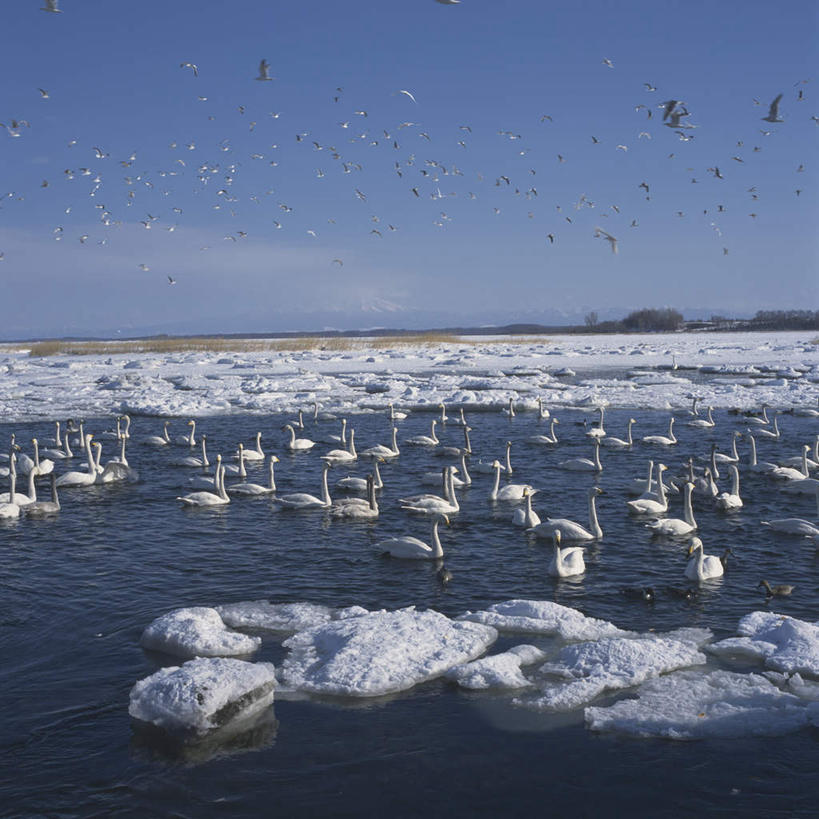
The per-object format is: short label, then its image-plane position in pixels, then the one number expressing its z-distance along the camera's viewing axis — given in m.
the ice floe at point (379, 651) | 8.81
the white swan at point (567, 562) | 12.24
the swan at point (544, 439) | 23.89
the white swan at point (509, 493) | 17.19
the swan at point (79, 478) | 19.17
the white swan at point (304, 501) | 16.73
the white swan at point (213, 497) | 17.03
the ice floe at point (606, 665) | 8.46
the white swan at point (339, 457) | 21.70
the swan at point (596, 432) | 24.62
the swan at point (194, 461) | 21.14
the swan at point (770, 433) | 23.78
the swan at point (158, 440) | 24.77
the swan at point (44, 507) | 16.45
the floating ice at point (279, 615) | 10.45
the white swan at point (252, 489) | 18.23
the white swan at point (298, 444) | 23.73
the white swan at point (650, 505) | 15.76
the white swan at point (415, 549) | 13.16
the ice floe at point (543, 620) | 10.05
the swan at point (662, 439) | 23.48
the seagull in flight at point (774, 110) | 16.88
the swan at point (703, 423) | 26.49
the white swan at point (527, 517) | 15.03
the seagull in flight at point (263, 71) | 17.33
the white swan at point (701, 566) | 11.92
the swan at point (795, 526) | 14.04
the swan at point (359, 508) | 16.00
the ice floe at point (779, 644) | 9.00
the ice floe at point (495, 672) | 8.73
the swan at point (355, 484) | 18.33
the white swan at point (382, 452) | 22.52
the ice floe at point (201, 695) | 7.75
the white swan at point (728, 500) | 16.27
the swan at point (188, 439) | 23.90
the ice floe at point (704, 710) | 7.77
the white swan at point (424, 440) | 24.56
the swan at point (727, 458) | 20.45
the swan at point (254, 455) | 21.85
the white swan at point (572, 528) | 14.12
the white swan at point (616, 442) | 23.11
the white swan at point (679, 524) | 14.33
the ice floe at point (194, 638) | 9.50
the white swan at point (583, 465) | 20.14
